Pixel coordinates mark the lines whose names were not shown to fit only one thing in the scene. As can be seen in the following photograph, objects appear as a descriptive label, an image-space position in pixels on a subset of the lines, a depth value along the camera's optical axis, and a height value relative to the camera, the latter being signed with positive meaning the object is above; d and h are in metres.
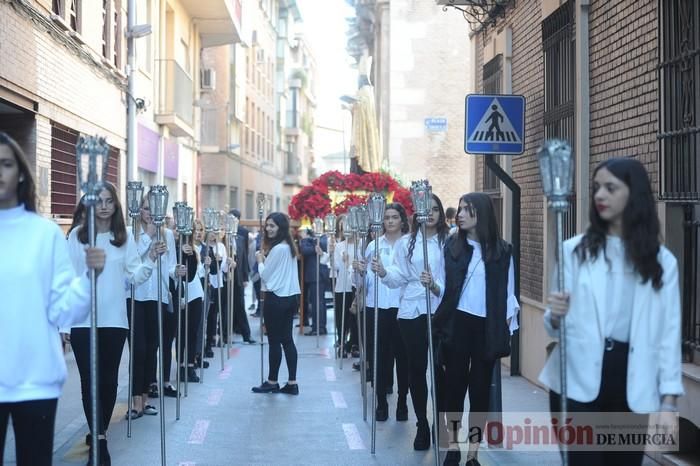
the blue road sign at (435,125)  30.52 +3.13
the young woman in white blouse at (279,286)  11.30 -0.61
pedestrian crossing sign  10.09 +1.05
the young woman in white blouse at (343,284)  15.50 -0.84
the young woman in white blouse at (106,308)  7.50 -0.56
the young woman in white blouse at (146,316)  9.62 -0.83
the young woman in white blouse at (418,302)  8.63 -0.61
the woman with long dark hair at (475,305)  7.31 -0.54
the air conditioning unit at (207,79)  32.16 +4.76
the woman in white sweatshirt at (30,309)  4.50 -0.35
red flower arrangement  18.48 +0.72
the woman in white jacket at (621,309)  4.48 -0.35
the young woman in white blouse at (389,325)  9.71 -0.93
